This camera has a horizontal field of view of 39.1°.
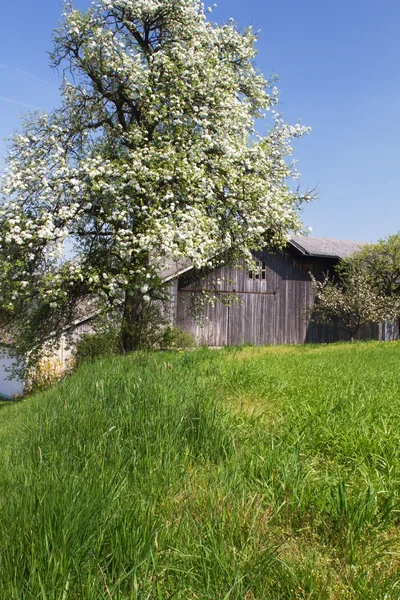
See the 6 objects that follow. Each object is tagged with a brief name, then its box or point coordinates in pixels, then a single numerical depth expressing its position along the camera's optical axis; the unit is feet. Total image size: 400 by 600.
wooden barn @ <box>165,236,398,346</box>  87.86
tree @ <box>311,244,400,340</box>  97.04
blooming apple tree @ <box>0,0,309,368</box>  50.37
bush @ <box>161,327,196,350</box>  65.98
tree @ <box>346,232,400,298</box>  103.09
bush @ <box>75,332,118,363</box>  59.89
